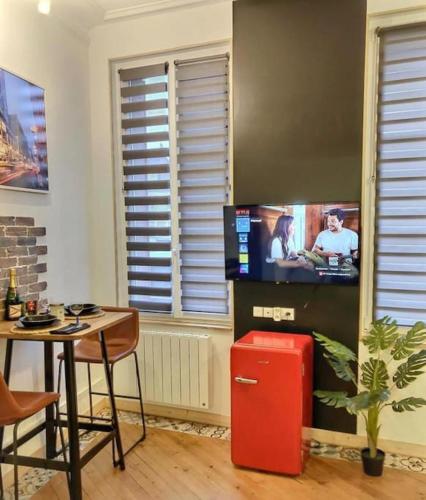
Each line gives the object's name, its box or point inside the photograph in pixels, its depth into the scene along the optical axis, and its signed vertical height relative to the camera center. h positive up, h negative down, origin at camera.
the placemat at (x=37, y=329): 2.03 -0.56
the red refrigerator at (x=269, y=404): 2.32 -1.09
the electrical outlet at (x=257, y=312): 2.81 -0.65
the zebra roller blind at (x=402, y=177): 2.53 +0.27
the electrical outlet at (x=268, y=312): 2.78 -0.64
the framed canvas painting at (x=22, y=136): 2.40 +0.55
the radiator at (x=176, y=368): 3.03 -1.15
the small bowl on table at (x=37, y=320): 2.10 -0.53
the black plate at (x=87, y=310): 2.41 -0.54
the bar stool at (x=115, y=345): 2.62 -0.87
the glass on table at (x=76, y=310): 2.37 -0.53
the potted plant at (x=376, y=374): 2.28 -0.92
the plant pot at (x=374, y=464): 2.42 -1.49
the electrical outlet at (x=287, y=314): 2.73 -0.64
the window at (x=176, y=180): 3.00 +0.31
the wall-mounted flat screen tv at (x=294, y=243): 2.51 -0.15
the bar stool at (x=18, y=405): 1.80 -0.90
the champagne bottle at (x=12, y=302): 2.31 -0.47
